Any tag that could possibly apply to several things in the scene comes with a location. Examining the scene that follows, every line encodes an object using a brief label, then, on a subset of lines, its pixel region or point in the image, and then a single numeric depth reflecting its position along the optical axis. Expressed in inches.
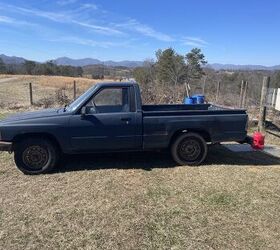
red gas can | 198.5
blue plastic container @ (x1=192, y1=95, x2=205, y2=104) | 304.0
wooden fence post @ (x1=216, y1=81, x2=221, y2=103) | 414.0
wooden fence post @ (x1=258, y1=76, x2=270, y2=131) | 286.9
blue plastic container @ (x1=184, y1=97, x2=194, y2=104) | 305.9
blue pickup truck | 180.1
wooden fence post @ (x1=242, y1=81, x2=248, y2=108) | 367.5
